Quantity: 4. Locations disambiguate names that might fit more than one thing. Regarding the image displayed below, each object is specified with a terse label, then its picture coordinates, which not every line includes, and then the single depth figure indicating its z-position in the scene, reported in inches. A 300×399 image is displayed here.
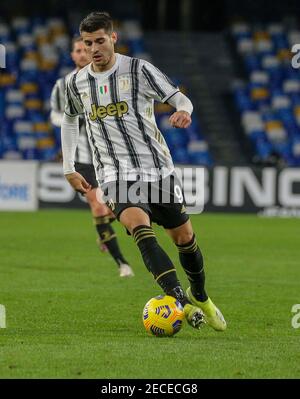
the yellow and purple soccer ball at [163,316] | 568.4
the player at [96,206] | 927.7
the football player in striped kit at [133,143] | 584.4
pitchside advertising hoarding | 1715.1
